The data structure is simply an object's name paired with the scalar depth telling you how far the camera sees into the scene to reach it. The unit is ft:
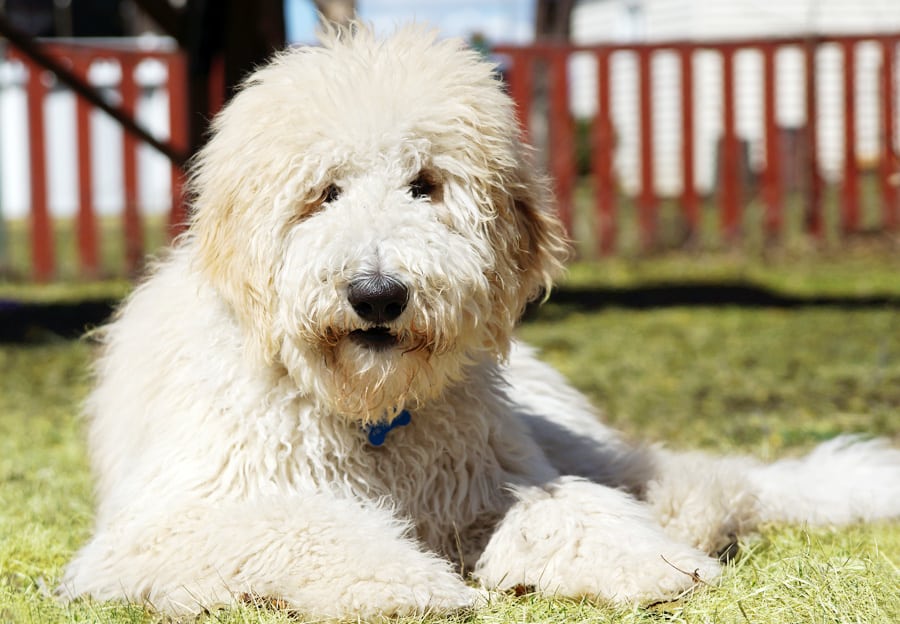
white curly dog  9.55
